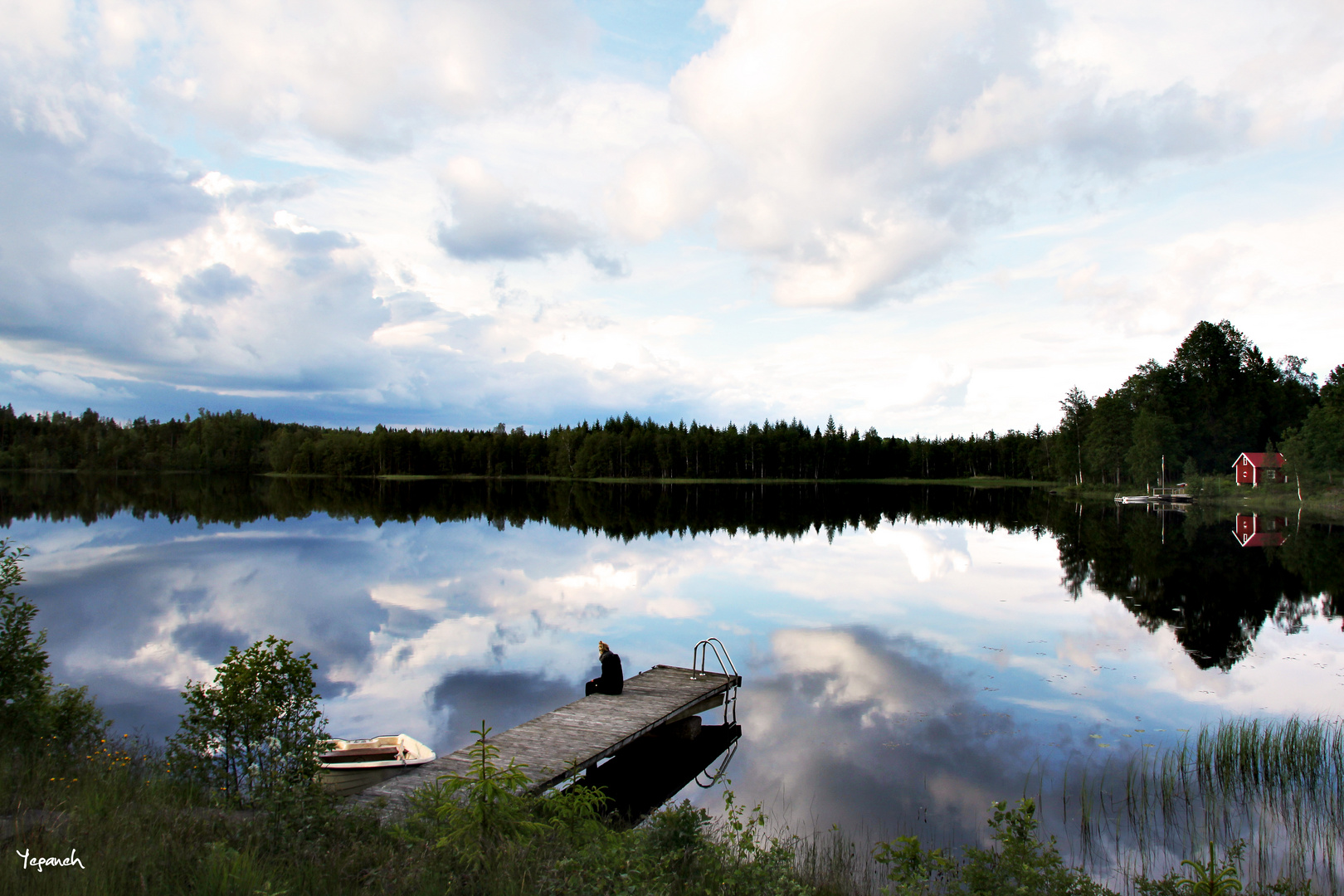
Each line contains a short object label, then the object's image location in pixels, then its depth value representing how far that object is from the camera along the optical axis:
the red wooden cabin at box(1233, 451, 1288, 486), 84.81
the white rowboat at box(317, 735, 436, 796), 11.88
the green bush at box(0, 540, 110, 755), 10.60
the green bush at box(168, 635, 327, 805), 9.04
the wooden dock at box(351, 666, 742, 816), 11.96
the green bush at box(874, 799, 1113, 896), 7.52
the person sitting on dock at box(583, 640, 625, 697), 16.66
